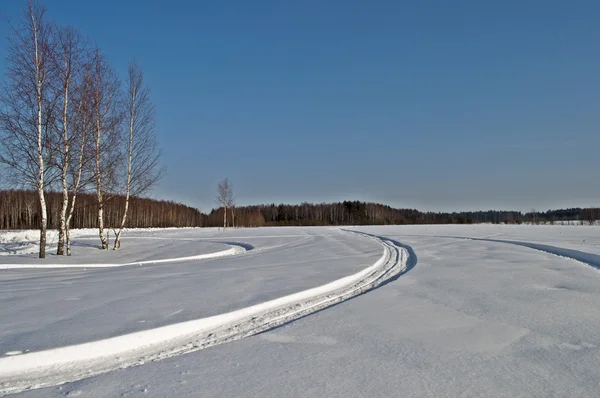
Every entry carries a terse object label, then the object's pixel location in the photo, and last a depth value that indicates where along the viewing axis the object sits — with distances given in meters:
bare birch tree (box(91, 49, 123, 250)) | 16.52
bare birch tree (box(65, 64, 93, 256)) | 15.37
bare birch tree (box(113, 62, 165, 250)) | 19.25
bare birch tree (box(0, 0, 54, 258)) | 13.90
